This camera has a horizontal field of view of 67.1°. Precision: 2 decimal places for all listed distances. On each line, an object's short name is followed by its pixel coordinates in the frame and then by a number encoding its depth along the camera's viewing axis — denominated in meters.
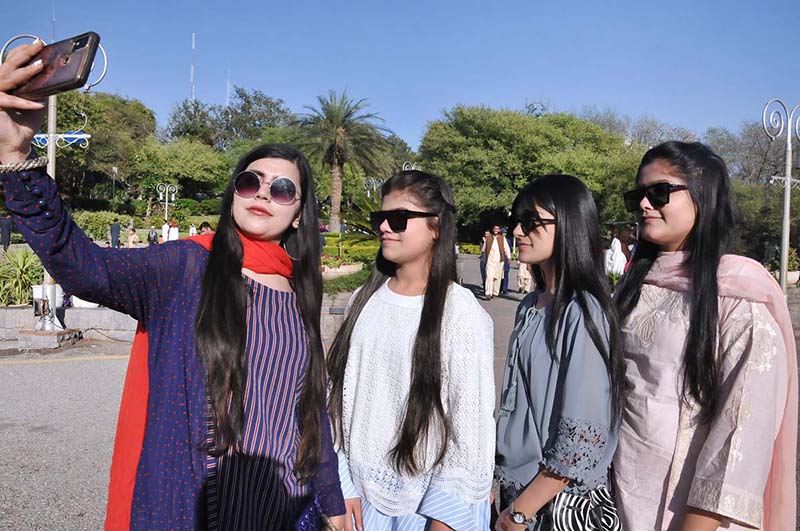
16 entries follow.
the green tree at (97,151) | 37.03
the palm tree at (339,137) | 33.91
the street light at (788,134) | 13.02
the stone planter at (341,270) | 15.06
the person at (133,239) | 22.28
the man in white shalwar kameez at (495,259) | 14.33
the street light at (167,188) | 31.70
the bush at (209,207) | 47.41
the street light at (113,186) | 45.73
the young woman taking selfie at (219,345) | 1.44
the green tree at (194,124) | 64.50
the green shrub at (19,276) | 9.80
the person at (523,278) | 16.24
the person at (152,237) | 26.95
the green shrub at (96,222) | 31.83
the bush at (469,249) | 39.28
